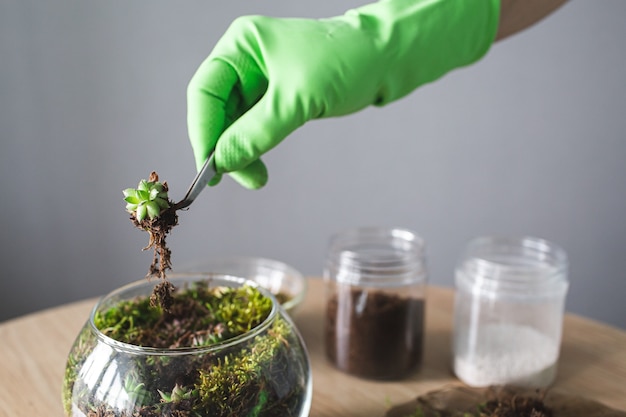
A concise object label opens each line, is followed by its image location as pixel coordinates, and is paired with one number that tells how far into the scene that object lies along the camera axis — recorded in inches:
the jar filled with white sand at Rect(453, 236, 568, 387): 31.6
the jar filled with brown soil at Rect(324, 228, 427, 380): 31.6
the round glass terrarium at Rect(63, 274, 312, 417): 20.7
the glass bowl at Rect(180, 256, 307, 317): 38.4
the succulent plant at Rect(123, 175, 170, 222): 21.6
